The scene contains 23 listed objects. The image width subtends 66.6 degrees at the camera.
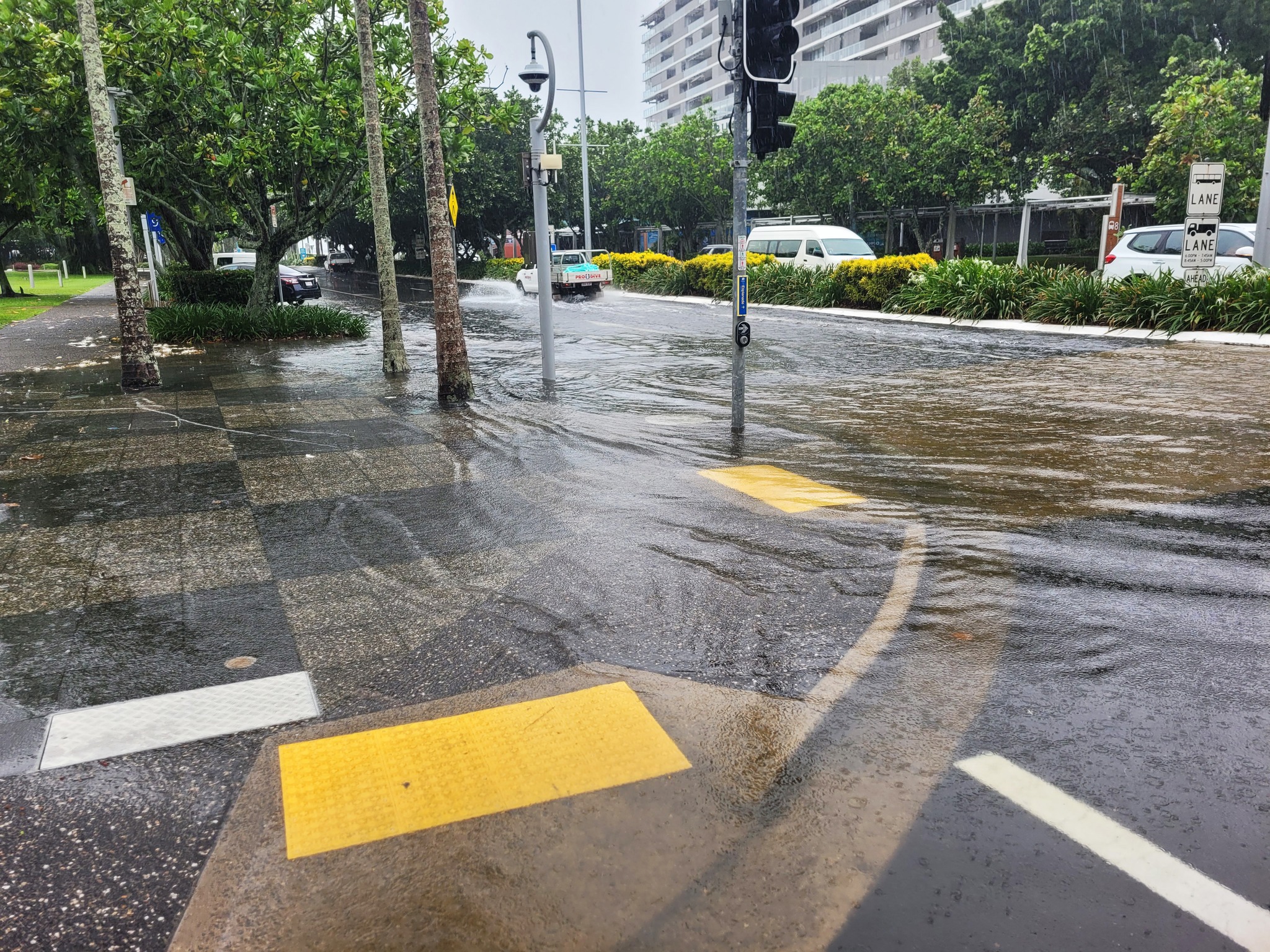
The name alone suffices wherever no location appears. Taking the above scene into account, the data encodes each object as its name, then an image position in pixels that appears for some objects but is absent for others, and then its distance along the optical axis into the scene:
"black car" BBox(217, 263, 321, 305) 30.45
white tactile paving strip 3.54
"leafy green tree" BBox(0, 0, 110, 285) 17.17
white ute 34.16
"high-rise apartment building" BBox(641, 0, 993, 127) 74.31
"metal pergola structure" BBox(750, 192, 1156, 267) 36.50
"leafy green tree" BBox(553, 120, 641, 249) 54.62
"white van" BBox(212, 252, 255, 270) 33.59
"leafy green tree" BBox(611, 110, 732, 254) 47.41
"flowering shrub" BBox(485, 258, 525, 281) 47.88
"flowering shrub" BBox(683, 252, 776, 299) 28.61
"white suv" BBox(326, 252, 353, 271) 70.38
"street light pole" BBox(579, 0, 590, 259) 41.44
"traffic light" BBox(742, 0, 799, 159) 7.83
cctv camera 11.56
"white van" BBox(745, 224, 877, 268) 26.61
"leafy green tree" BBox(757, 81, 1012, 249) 40.72
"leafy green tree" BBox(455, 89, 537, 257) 47.53
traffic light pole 8.14
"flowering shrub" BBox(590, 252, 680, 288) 35.06
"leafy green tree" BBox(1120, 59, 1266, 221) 31.23
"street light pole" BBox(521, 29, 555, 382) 11.62
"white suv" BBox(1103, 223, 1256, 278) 17.81
